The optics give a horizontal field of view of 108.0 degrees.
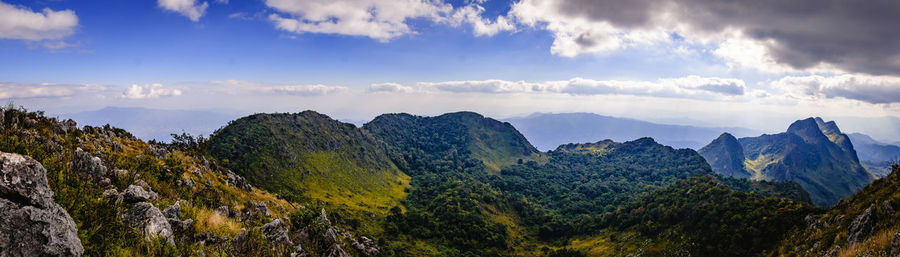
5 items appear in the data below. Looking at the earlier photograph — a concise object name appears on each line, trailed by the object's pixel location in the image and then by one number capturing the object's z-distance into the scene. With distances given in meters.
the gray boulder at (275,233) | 21.14
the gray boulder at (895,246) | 14.96
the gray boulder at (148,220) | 12.74
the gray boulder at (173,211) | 15.88
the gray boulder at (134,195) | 14.29
